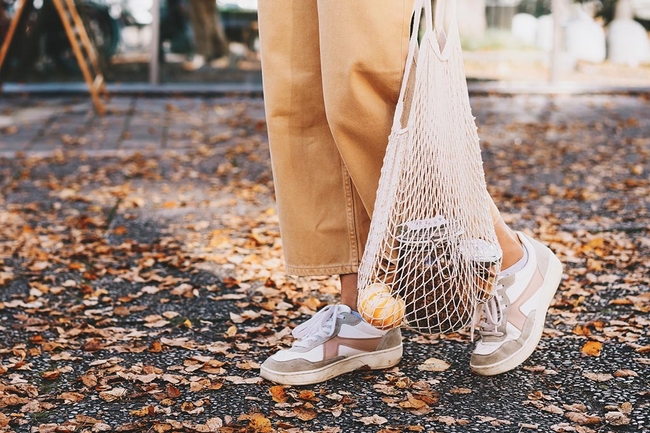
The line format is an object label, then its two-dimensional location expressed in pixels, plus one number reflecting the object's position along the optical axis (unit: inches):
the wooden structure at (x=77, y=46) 261.0
